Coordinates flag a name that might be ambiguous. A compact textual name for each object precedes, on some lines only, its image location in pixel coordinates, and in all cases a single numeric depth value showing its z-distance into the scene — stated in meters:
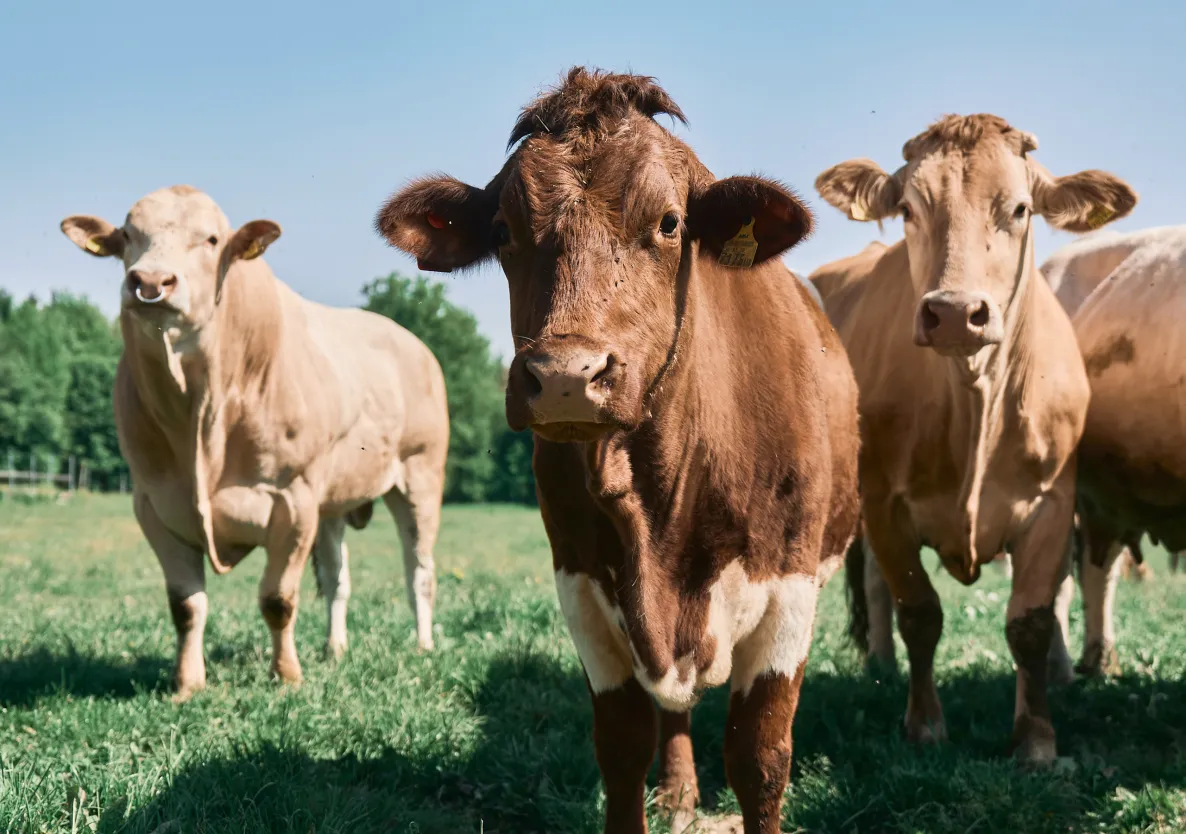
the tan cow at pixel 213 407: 5.70
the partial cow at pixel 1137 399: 5.15
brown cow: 2.92
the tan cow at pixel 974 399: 4.73
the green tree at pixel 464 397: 54.94
